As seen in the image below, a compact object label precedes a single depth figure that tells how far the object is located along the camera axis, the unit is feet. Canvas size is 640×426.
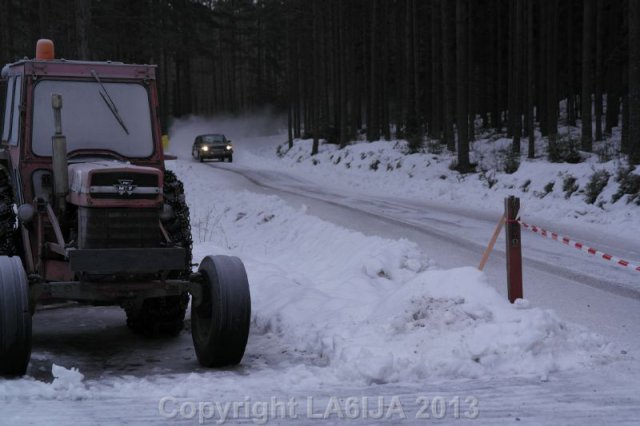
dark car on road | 146.20
